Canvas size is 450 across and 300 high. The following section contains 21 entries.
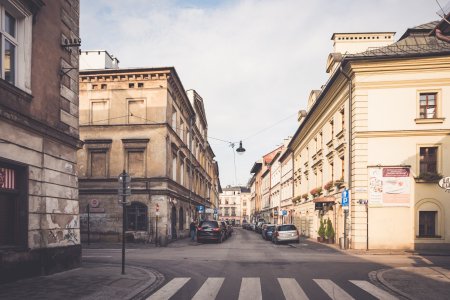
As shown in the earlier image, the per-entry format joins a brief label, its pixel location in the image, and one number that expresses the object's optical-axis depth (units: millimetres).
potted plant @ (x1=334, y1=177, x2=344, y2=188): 25688
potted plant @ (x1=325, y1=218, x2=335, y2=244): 27964
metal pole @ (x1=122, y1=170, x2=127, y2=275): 12438
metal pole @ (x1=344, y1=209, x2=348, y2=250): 23194
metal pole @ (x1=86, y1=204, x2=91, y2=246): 26333
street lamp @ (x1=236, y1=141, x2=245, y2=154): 29891
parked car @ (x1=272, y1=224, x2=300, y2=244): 28917
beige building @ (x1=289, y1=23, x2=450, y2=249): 22547
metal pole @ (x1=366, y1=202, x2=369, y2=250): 22484
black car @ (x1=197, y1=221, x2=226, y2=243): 29625
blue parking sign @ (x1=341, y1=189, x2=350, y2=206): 23141
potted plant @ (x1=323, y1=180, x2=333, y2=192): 28281
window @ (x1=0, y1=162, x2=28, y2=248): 10453
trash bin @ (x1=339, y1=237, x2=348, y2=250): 23166
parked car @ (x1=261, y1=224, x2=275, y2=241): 34244
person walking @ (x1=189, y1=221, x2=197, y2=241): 32500
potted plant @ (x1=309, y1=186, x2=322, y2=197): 32275
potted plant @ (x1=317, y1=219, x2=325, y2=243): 29234
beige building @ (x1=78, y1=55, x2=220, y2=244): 28391
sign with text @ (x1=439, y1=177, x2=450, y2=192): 11258
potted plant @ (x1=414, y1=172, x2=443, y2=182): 22266
